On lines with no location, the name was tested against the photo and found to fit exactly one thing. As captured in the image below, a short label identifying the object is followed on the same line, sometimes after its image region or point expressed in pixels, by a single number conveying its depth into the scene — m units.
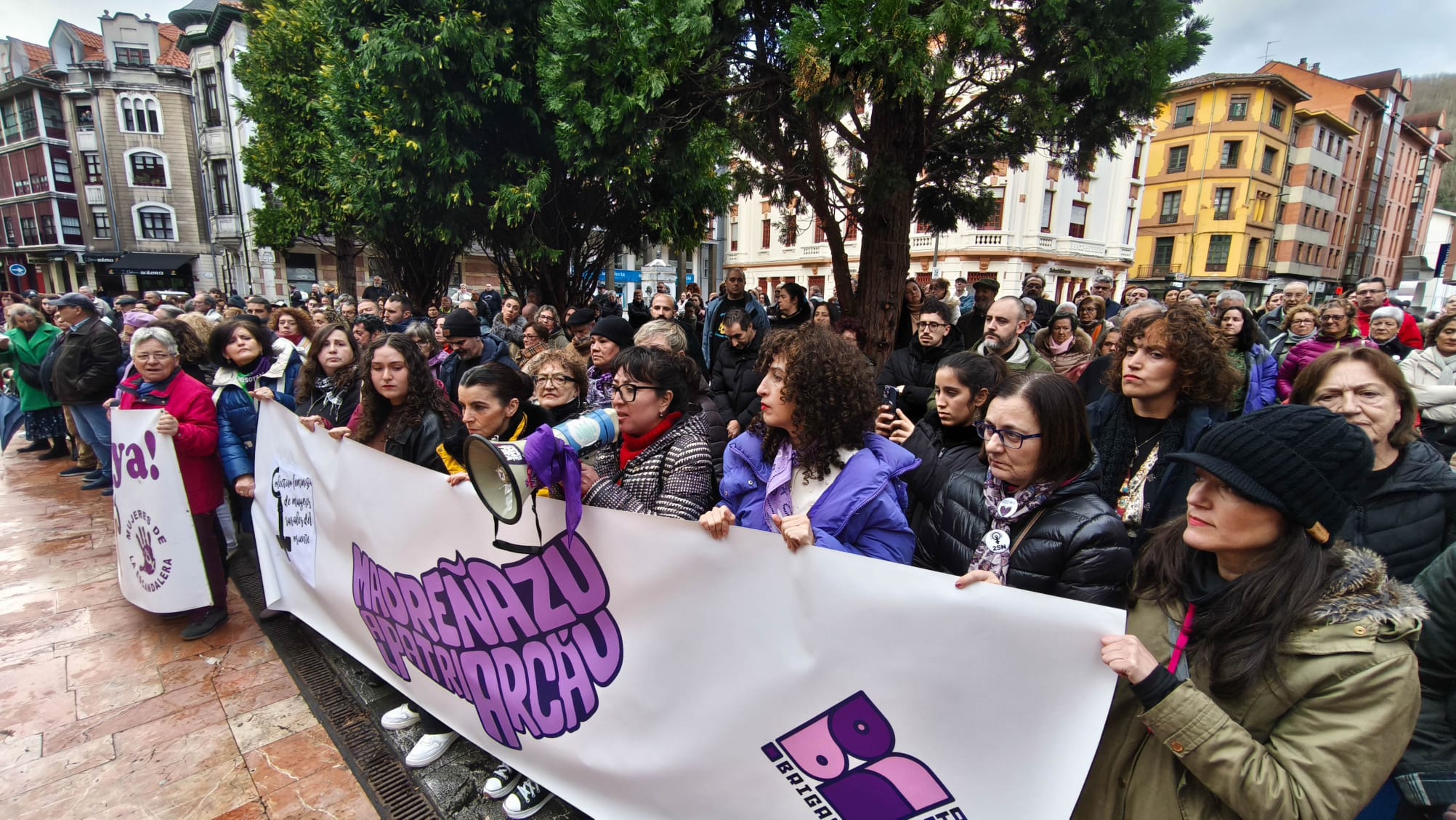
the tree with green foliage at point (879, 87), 4.24
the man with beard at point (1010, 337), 4.06
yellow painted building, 36.66
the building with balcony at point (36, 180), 34.41
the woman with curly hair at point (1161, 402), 2.28
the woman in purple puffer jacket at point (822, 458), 1.94
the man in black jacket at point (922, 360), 3.88
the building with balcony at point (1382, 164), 42.66
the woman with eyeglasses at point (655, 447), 2.14
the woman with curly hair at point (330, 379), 3.57
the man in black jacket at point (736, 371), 4.58
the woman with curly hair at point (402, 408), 3.01
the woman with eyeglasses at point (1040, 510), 1.58
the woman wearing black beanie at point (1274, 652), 1.14
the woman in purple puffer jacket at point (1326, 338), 4.64
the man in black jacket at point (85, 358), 5.59
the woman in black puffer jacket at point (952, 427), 2.61
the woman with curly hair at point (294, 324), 5.46
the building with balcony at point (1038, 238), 29.17
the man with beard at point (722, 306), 6.36
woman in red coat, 3.38
